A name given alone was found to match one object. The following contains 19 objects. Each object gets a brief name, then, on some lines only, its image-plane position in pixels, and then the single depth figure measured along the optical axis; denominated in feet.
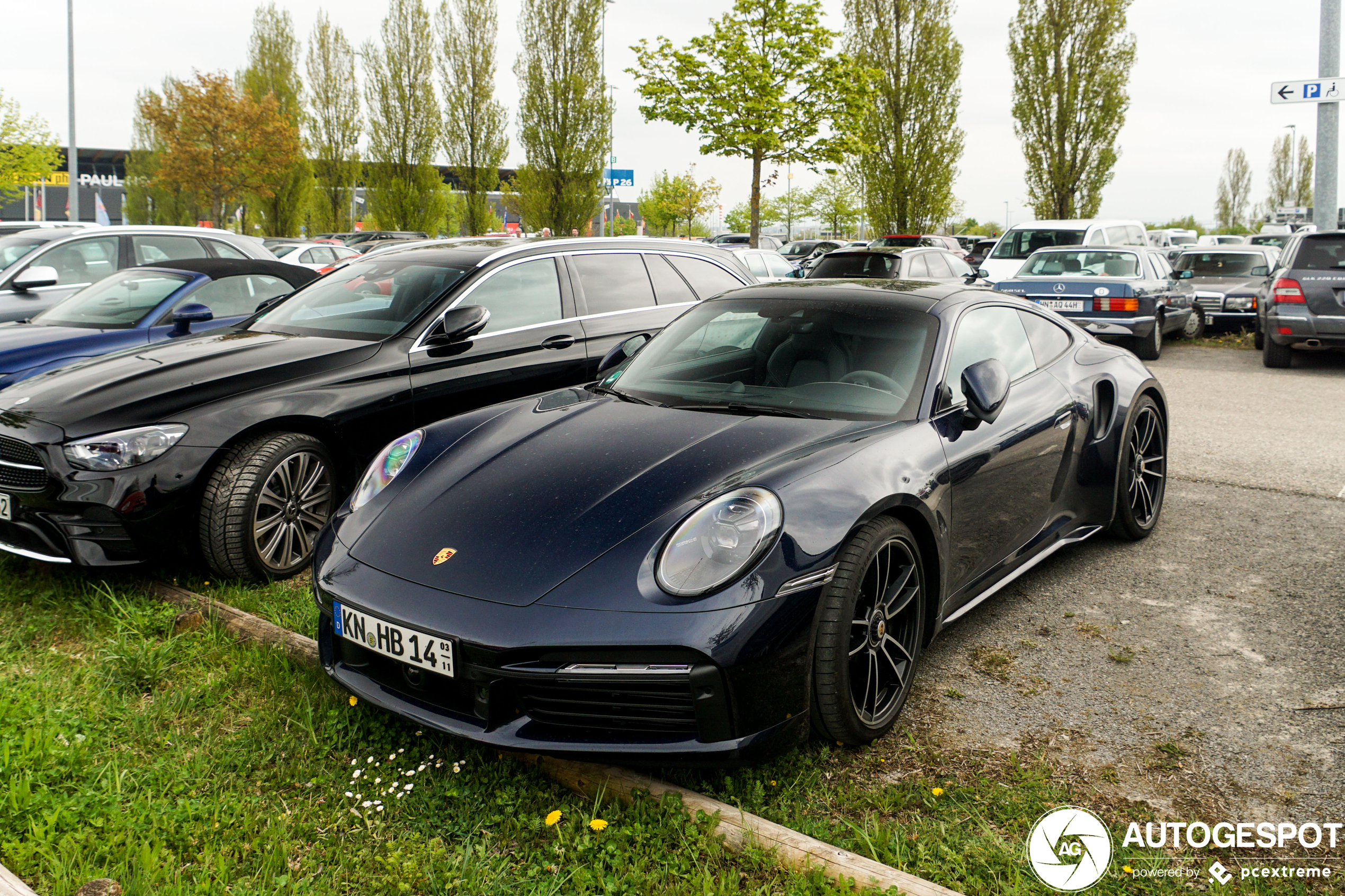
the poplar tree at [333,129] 141.79
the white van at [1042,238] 56.34
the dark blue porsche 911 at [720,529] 8.33
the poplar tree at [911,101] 101.81
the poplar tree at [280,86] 135.95
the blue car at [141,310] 20.08
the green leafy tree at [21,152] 100.99
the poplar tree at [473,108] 121.70
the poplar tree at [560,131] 111.24
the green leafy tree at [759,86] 64.08
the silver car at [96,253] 27.63
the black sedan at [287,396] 13.34
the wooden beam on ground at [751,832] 7.48
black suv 37.17
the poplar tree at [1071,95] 97.40
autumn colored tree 101.96
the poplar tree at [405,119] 127.13
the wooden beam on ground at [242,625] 11.46
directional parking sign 43.42
